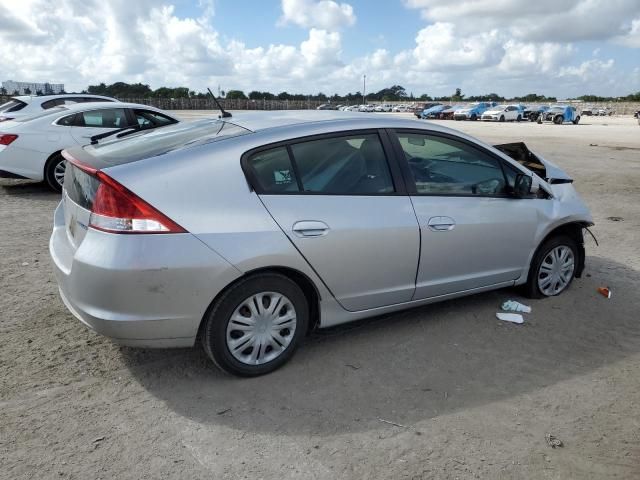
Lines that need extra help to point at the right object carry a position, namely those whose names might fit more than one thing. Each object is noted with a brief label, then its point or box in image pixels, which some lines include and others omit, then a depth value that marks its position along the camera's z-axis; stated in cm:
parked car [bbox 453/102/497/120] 5194
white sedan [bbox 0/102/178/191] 941
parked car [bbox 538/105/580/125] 4612
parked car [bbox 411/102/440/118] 6308
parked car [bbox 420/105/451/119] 5803
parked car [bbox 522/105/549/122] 4922
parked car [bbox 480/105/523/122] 4956
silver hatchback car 315
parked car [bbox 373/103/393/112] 9030
